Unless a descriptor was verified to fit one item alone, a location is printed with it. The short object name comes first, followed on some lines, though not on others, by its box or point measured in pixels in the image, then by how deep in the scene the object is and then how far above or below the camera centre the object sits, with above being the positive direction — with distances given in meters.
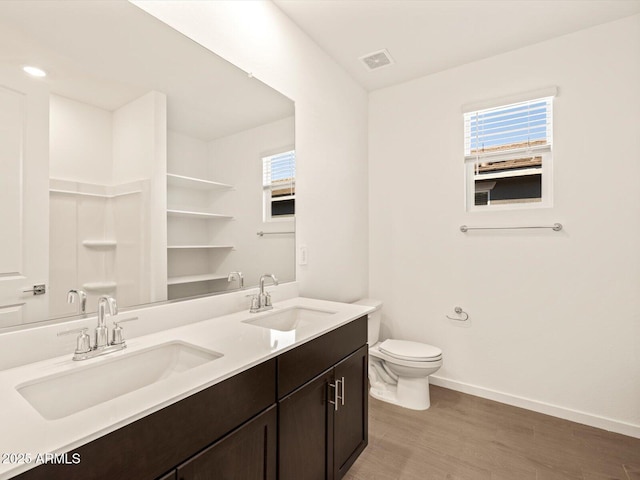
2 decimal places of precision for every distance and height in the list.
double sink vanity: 0.64 -0.44
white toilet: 2.26 -0.96
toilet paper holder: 2.56 -0.60
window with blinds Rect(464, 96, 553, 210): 2.31 +0.66
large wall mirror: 0.98 +0.30
